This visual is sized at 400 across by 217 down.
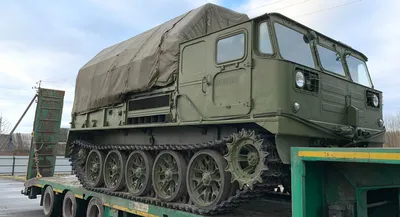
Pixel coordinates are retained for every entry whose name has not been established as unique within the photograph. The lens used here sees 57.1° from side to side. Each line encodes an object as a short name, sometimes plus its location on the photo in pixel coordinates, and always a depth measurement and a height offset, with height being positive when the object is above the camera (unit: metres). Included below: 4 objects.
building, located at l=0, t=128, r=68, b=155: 33.86 +1.29
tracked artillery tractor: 5.03 +0.93
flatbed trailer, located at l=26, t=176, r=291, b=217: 5.93 -0.81
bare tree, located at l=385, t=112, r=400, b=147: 13.02 +1.15
